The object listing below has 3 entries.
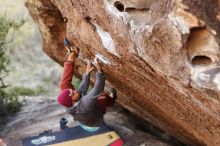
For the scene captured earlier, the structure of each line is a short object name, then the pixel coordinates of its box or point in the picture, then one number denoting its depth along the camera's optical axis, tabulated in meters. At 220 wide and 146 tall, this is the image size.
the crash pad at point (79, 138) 9.58
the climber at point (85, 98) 8.67
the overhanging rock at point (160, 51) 6.27
